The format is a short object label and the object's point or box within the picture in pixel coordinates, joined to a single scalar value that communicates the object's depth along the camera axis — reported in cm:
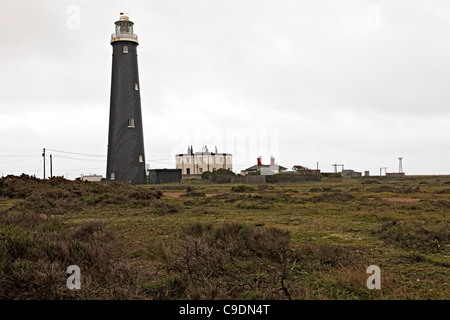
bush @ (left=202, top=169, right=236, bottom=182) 5939
